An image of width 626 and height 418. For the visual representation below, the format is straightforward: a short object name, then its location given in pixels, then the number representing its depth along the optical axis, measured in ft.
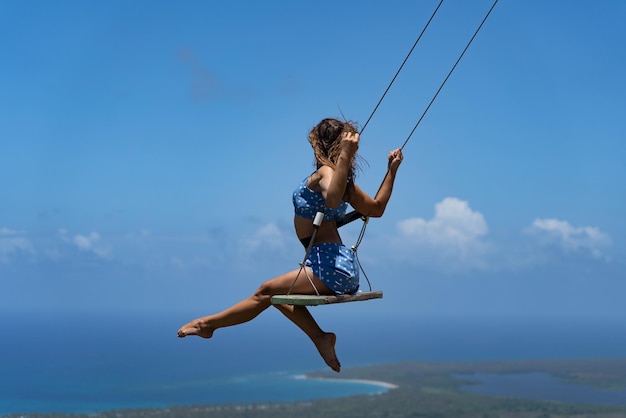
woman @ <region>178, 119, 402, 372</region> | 22.09
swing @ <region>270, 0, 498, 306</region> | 20.98
